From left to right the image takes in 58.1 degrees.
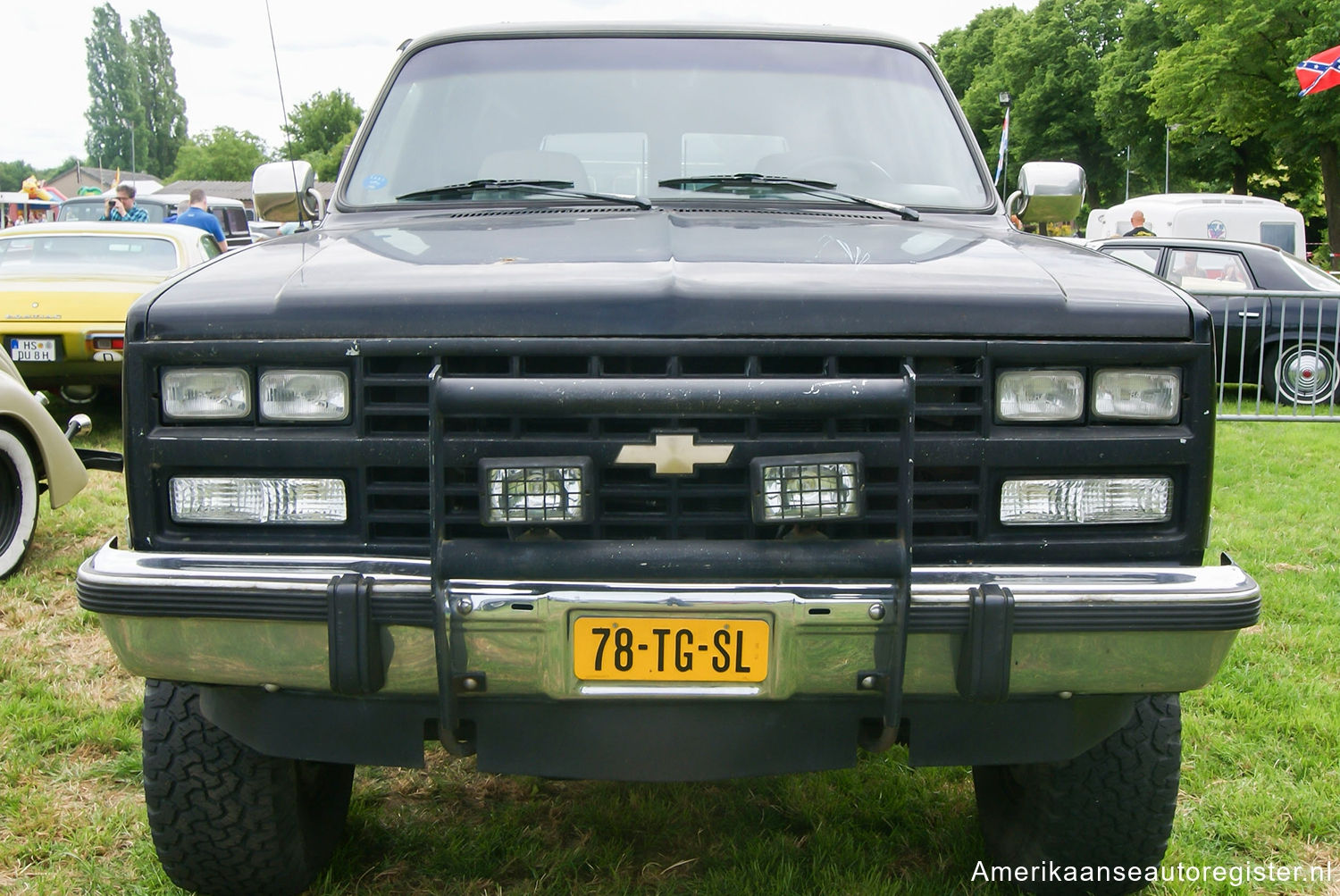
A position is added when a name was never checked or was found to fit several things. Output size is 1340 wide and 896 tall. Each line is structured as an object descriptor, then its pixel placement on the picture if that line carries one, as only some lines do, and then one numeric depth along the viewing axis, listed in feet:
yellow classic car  26.48
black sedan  29.04
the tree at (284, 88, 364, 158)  310.65
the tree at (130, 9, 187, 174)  315.58
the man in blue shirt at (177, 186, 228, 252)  39.29
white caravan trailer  65.26
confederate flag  62.18
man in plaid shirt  45.91
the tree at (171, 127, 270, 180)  339.57
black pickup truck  6.87
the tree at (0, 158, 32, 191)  408.87
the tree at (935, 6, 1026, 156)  185.06
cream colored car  16.74
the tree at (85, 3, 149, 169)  312.71
